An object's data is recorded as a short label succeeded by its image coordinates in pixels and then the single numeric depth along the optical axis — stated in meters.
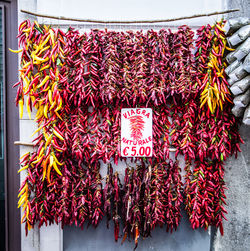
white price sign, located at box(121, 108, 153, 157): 2.21
